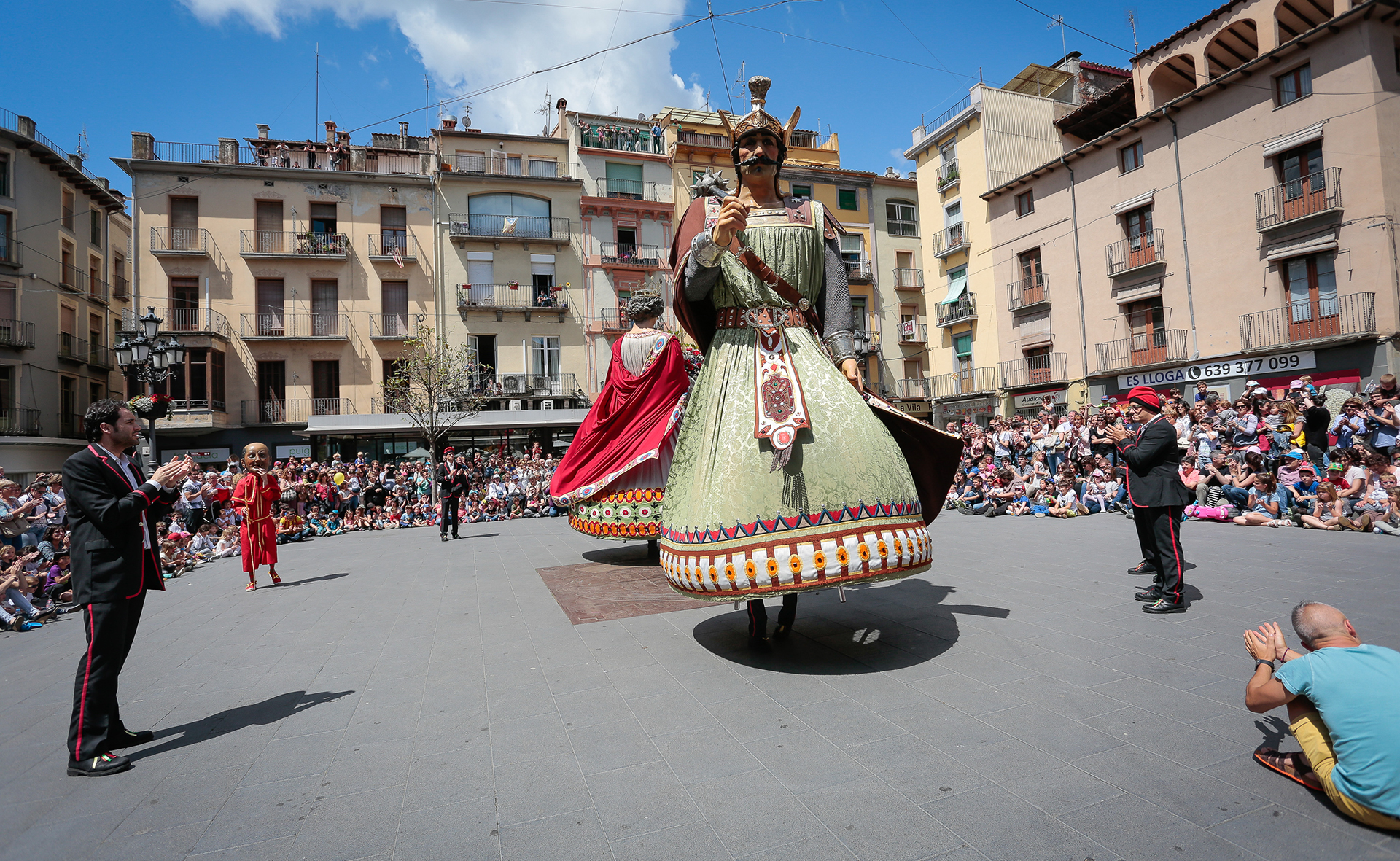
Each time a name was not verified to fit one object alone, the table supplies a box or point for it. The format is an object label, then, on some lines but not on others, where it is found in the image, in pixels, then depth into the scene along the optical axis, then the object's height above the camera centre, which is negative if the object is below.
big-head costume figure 8.24 -0.47
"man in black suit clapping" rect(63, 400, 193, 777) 3.14 -0.38
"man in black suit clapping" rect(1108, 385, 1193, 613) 4.91 -0.36
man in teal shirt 2.16 -0.93
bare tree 22.50 +2.94
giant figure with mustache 3.47 +0.14
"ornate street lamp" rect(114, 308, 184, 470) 11.31 +2.15
